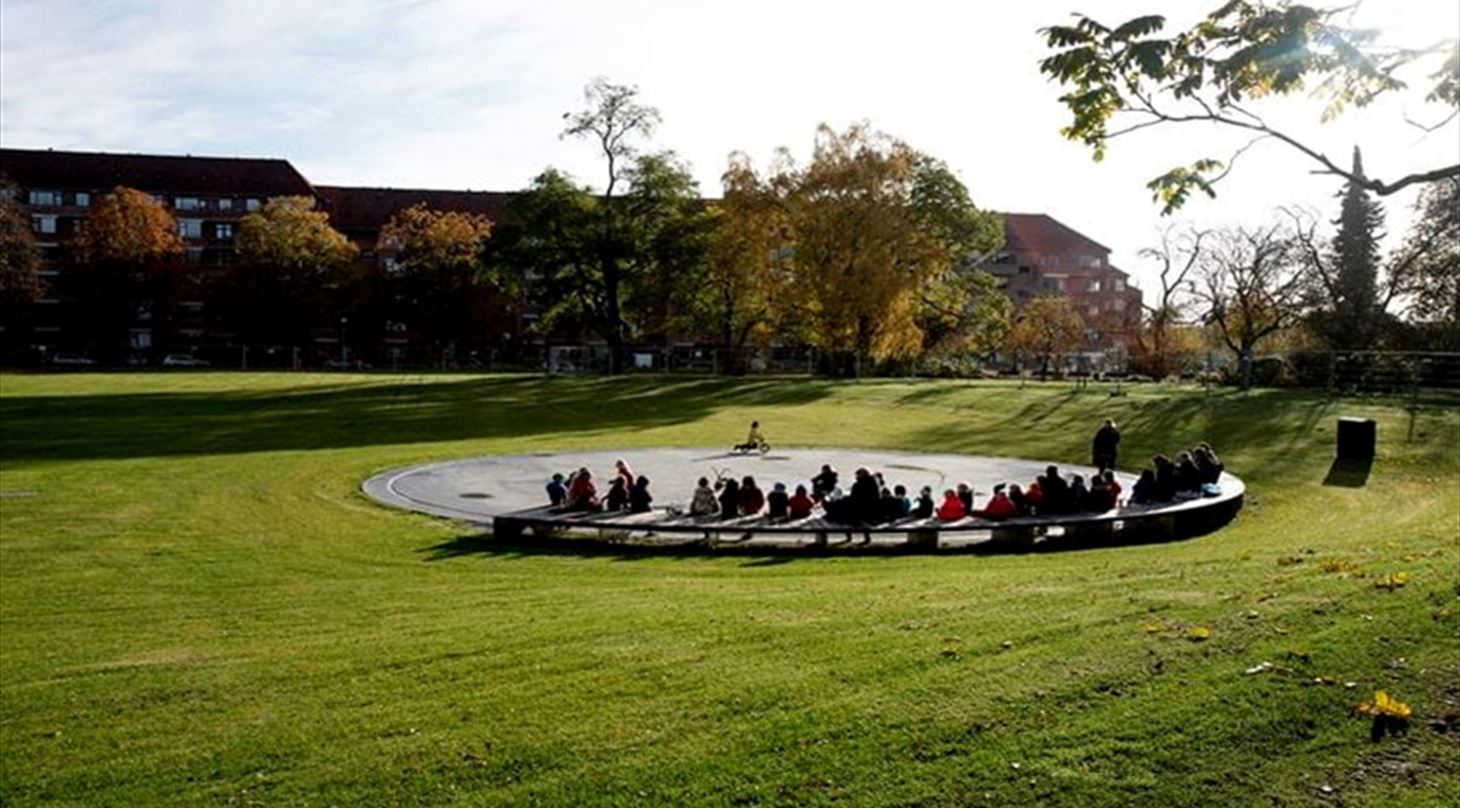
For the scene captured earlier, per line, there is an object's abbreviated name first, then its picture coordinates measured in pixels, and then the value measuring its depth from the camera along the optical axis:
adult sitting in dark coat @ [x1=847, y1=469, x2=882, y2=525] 20.20
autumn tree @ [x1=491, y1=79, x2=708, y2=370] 67.88
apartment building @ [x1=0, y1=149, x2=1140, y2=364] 92.56
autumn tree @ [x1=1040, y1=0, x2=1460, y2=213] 7.00
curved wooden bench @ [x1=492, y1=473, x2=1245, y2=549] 19.39
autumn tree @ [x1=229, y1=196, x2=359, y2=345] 86.38
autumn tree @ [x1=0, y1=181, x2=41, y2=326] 83.56
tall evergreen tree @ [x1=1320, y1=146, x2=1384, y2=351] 59.19
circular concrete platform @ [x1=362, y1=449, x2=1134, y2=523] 24.67
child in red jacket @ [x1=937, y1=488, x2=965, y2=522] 20.66
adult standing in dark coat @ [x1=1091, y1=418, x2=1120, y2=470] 28.23
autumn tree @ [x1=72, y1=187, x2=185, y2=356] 91.25
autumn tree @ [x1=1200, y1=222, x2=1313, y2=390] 64.56
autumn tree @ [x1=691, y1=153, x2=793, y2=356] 66.62
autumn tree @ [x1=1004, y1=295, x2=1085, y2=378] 85.06
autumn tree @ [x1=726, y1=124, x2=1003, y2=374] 60.97
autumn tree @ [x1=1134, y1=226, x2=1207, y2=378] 75.44
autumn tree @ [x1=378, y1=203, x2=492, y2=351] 89.94
